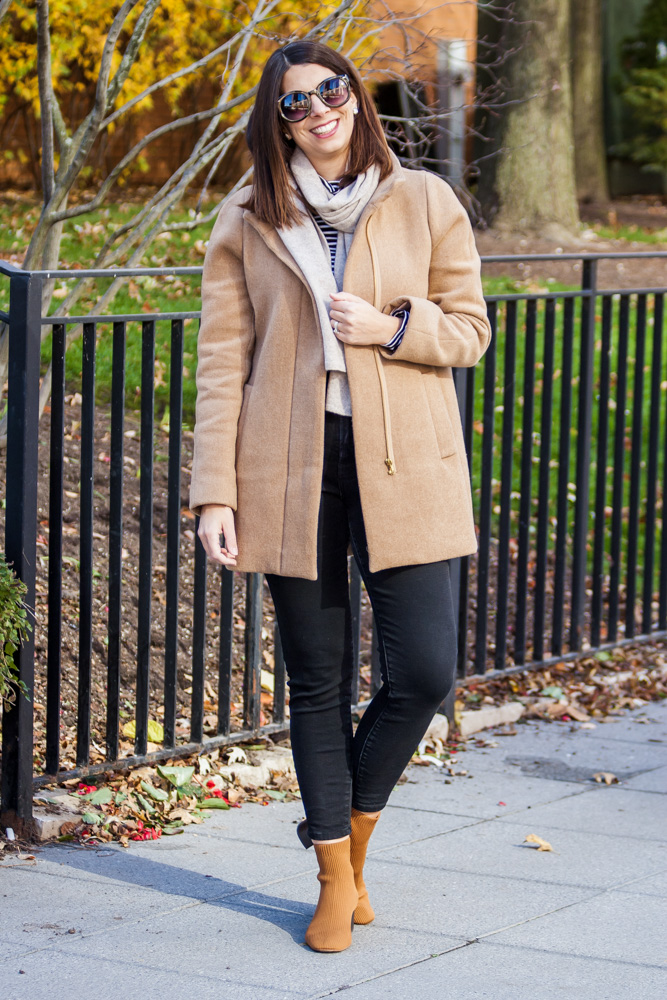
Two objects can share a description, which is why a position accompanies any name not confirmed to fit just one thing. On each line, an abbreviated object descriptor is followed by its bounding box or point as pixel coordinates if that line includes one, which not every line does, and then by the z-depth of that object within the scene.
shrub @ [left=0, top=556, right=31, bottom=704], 5.75
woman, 4.96
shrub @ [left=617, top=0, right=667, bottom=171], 34.17
